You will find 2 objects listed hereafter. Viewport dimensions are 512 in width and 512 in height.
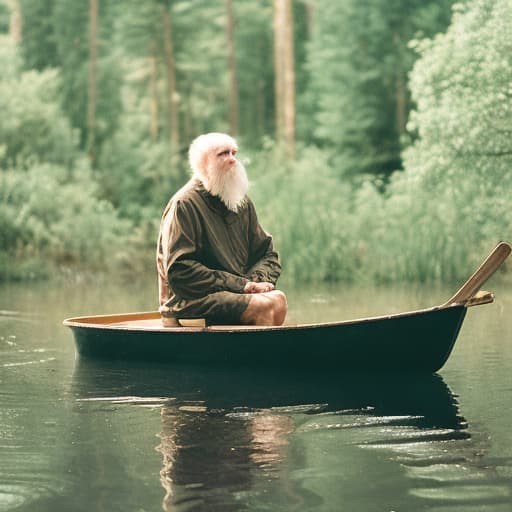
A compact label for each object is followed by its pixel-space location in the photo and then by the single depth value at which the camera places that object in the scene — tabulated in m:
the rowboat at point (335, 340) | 7.11
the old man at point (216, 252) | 7.81
